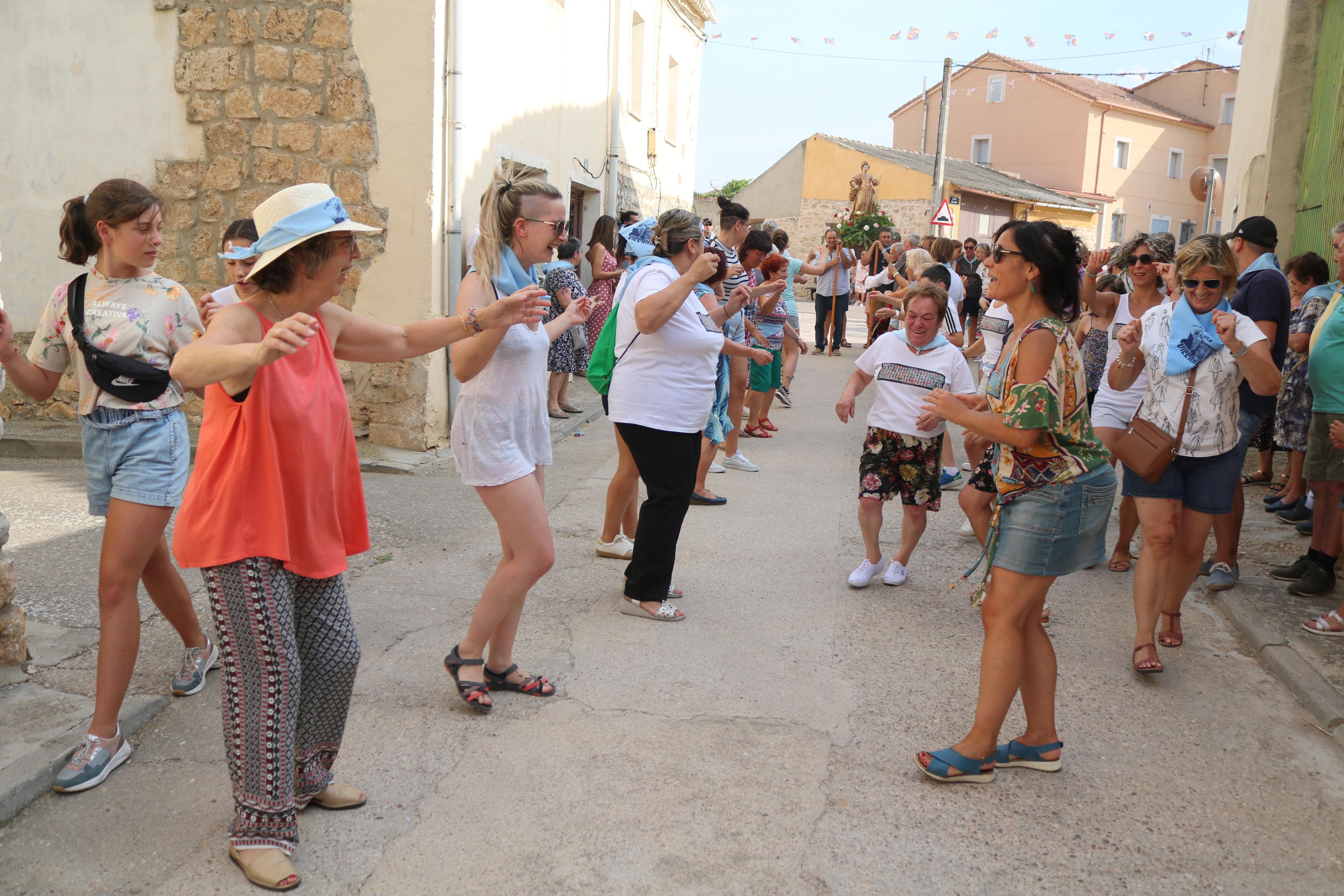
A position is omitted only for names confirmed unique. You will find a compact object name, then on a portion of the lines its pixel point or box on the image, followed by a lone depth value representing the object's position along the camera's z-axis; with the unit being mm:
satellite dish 11680
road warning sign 20781
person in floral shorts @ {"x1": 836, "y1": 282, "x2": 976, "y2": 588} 5105
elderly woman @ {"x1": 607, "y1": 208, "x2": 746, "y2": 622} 4477
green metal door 7602
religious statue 26828
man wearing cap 4676
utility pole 23953
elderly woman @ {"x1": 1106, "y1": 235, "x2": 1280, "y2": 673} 4172
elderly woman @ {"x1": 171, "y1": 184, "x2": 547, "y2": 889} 2498
